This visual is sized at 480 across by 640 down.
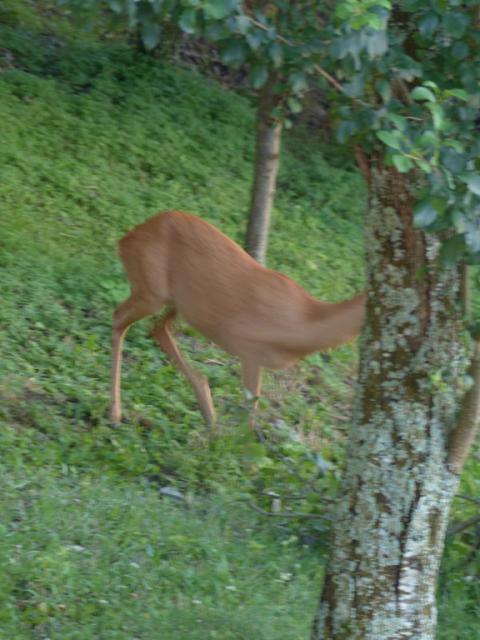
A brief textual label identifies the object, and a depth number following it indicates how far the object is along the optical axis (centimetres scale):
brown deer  1382
